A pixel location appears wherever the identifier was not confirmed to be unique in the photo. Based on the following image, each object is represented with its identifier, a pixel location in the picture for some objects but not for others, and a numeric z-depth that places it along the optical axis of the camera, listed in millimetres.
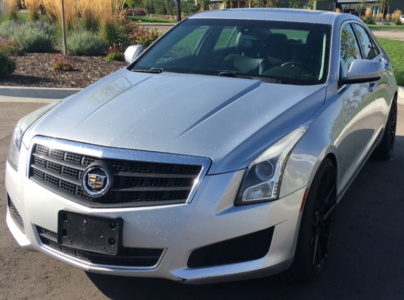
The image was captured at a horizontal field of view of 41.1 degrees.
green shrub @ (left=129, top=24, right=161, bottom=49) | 14598
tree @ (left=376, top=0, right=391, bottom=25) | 55094
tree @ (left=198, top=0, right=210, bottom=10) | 51656
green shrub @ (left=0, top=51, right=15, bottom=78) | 10398
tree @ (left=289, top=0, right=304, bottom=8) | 45294
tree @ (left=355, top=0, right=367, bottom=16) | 55469
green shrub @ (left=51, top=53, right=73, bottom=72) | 11469
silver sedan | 2855
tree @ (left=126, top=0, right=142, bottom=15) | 43344
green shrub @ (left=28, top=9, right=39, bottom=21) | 17034
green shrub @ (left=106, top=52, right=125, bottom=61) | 13016
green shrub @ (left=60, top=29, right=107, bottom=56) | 13516
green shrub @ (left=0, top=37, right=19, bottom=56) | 12468
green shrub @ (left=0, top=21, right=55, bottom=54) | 13594
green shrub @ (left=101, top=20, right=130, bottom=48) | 14930
